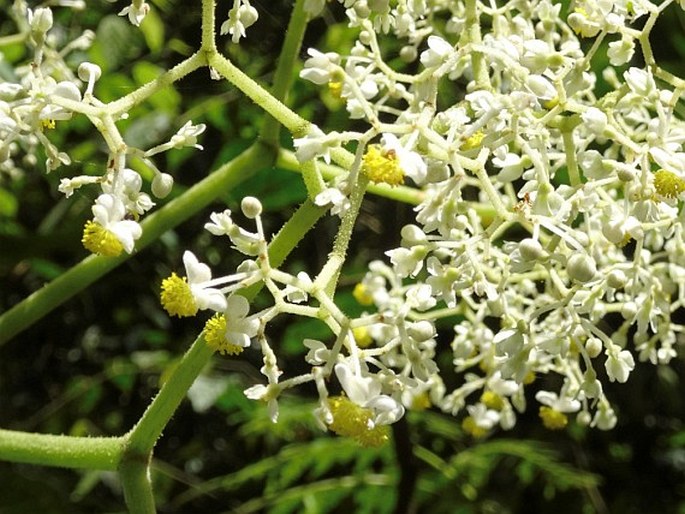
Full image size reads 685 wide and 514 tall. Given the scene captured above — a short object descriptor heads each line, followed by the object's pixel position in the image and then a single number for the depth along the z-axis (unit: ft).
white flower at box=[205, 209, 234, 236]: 0.41
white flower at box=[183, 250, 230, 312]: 0.40
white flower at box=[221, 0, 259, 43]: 0.46
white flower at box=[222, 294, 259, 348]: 0.41
